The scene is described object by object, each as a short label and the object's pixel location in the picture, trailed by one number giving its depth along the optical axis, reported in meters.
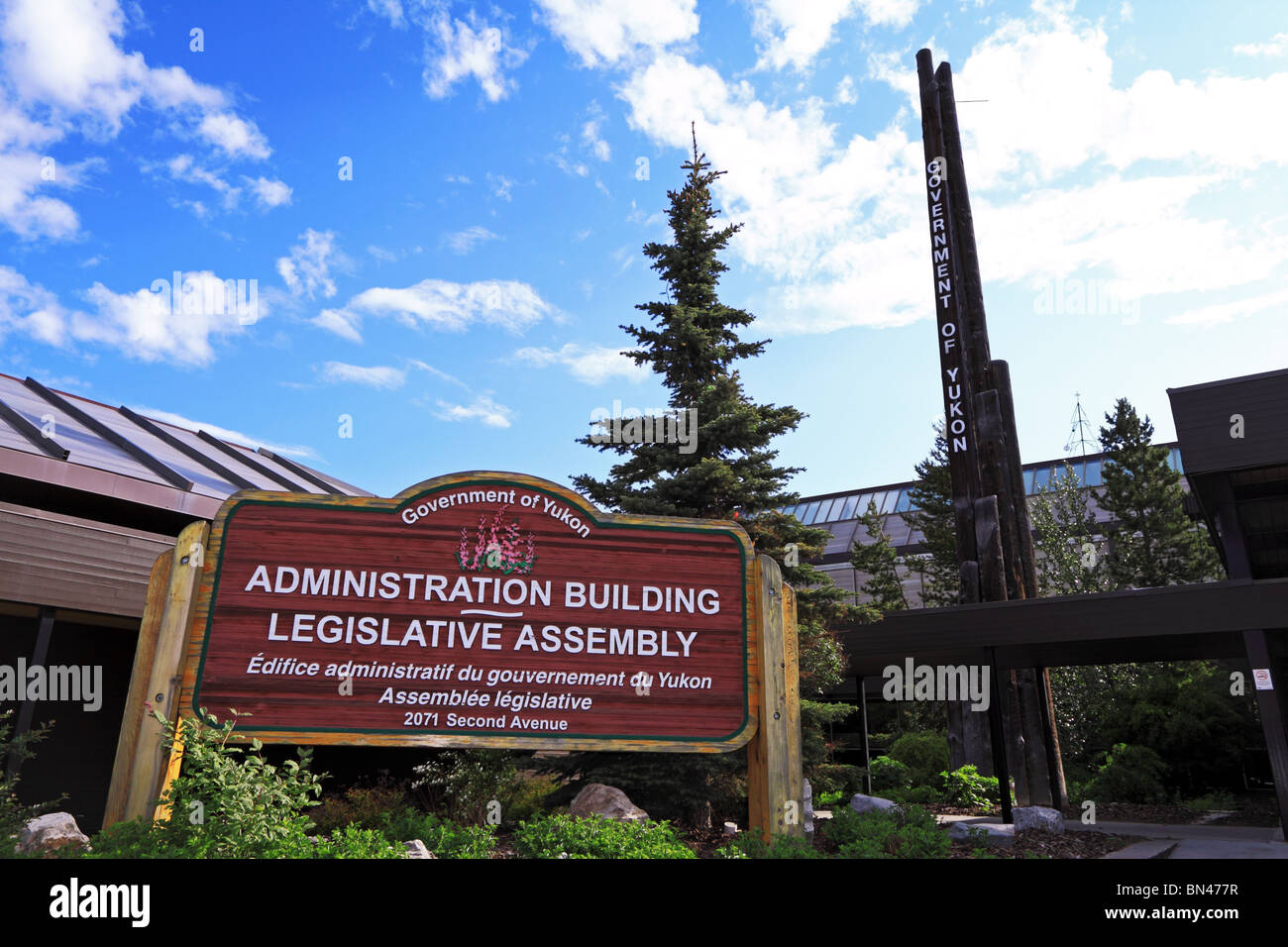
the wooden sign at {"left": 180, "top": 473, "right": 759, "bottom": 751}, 7.45
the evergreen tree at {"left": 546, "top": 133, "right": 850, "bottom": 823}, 11.31
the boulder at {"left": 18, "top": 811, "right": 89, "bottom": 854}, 7.38
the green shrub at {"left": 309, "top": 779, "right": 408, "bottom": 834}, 11.42
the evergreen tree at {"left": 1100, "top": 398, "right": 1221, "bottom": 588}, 38.44
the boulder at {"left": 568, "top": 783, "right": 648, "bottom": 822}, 10.12
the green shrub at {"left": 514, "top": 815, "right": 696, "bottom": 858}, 7.43
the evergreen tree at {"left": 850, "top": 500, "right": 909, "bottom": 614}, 40.88
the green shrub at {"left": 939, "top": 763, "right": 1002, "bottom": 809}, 16.27
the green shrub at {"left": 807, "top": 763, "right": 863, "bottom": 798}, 13.50
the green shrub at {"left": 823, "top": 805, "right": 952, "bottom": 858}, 8.60
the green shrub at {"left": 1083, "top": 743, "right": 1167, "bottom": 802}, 21.70
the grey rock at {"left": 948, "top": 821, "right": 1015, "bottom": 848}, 10.34
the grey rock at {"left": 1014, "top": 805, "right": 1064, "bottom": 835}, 11.98
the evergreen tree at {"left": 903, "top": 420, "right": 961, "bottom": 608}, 38.97
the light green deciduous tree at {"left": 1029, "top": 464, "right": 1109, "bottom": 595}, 29.77
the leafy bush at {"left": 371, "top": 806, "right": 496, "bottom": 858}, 7.66
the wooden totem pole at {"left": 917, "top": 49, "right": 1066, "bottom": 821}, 18.47
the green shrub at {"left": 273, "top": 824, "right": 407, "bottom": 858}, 6.24
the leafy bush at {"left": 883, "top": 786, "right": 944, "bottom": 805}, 16.64
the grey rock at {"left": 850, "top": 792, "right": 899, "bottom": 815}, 11.98
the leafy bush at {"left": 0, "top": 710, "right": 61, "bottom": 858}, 6.35
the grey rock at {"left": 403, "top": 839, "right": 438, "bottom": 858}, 7.45
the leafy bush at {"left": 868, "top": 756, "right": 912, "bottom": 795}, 21.00
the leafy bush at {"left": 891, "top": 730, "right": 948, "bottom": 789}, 22.37
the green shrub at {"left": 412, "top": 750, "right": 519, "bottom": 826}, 12.36
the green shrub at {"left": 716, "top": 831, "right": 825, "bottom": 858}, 7.18
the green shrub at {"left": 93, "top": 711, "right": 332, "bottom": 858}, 6.13
